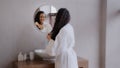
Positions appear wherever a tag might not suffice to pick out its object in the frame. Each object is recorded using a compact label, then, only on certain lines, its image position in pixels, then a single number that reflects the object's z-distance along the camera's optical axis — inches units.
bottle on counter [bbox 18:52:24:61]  126.2
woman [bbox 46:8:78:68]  109.2
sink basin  122.6
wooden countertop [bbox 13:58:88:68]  114.2
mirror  132.6
